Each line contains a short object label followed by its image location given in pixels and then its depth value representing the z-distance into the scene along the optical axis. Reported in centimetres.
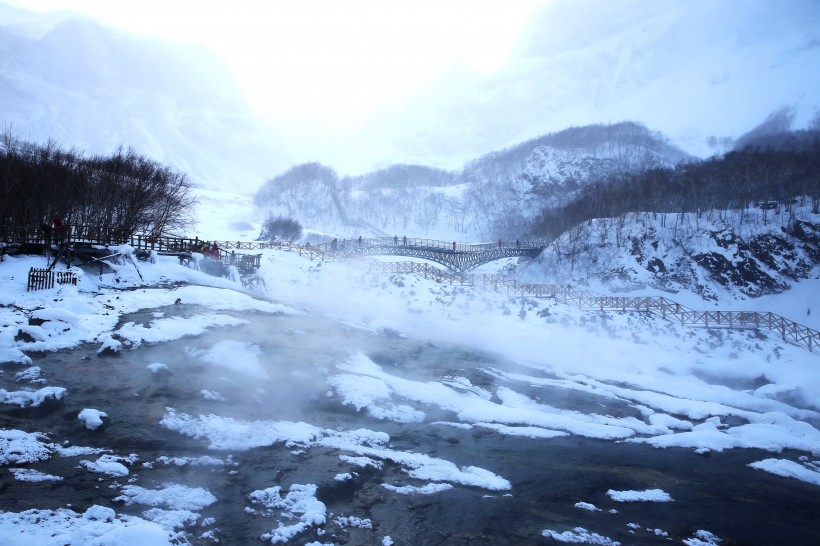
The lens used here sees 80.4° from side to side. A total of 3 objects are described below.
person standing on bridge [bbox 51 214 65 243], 2512
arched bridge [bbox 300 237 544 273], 5578
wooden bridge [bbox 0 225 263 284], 2501
